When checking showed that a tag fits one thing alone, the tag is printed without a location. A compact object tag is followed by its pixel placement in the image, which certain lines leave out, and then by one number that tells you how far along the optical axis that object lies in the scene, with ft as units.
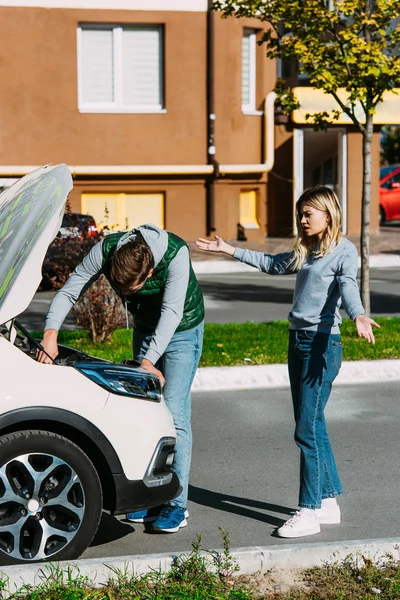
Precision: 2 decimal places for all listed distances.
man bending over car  17.49
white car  15.94
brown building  79.41
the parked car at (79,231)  41.27
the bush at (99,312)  37.65
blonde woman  18.10
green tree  40.11
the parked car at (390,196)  108.88
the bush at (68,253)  39.58
